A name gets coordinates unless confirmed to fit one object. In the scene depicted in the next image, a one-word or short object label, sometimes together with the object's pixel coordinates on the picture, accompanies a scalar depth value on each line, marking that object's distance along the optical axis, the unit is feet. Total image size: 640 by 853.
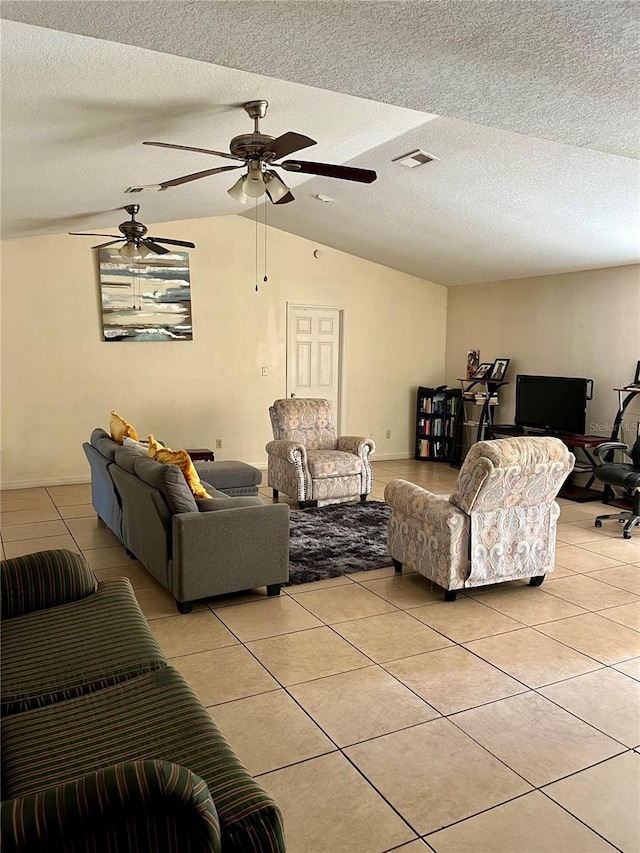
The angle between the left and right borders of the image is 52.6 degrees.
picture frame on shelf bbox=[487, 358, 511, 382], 27.27
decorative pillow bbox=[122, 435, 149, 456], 15.61
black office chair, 18.54
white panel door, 27.91
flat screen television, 23.48
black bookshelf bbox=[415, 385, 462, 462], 29.45
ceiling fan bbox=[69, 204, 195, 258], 17.70
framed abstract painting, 23.99
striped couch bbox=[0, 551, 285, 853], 4.44
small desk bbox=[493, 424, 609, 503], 22.26
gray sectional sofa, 12.48
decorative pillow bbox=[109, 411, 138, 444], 17.58
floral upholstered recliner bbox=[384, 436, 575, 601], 12.62
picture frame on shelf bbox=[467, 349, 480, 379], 29.12
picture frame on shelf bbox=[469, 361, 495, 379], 27.96
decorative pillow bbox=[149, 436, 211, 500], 13.88
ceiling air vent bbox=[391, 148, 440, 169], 16.12
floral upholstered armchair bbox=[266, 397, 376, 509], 20.57
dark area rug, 15.37
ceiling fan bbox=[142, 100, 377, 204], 11.49
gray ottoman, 19.45
